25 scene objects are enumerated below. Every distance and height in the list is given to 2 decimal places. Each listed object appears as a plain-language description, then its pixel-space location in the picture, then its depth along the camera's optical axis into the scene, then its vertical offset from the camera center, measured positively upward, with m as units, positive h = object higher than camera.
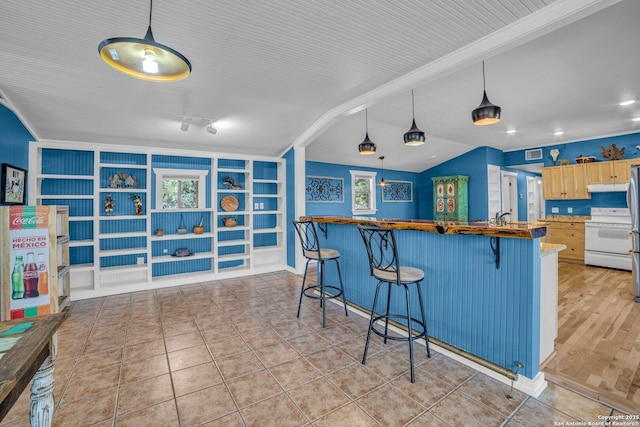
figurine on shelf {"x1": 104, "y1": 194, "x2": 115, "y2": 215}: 4.73 +0.20
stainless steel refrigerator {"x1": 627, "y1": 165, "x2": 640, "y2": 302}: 3.76 -0.12
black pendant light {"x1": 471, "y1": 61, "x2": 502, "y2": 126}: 2.66 +0.93
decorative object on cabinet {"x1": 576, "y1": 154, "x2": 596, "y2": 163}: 6.11 +1.12
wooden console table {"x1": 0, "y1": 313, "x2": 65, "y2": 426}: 0.83 -0.45
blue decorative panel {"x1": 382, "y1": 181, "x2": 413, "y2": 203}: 8.46 +0.67
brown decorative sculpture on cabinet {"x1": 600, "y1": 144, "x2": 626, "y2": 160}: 5.80 +1.20
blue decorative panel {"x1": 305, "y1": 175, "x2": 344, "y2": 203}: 6.99 +0.64
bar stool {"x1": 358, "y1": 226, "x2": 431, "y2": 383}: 2.22 -0.49
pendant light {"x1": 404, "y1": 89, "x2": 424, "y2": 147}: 3.52 +0.94
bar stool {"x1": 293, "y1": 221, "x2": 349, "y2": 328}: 3.20 -0.47
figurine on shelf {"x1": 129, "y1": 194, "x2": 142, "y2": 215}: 4.95 +0.26
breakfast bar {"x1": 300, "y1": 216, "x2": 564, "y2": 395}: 2.03 -0.60
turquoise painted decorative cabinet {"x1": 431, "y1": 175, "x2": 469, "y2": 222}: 7.63 +0.42
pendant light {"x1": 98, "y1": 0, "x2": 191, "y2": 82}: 1.31 +0.78
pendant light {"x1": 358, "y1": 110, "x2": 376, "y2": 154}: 4.16 +0.97
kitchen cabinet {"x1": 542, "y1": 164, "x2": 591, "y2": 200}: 6.17 +0.66
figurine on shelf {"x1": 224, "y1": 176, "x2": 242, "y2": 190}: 5.65 +0.64
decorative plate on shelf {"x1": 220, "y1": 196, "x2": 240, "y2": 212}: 5.56 +0.25
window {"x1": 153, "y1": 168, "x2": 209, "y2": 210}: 5.08 +0.52
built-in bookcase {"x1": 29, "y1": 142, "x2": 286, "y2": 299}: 4.46 +0.02
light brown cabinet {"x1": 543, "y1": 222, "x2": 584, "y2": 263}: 6.06 -0.56
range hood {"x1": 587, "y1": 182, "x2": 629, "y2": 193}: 5.58 +0.48
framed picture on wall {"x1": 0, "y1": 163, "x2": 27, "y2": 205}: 3.12 +0.40
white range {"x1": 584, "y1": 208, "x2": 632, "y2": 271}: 5.32 -0.52
